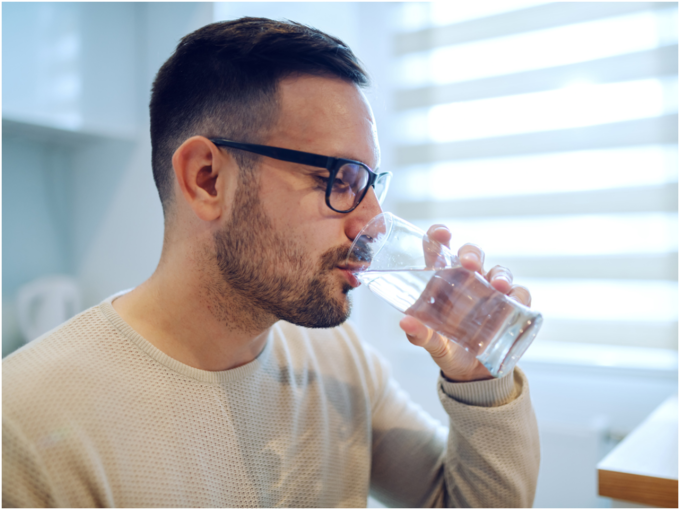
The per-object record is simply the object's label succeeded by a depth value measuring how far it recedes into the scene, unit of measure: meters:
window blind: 1.66
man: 0.72
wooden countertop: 0.83
